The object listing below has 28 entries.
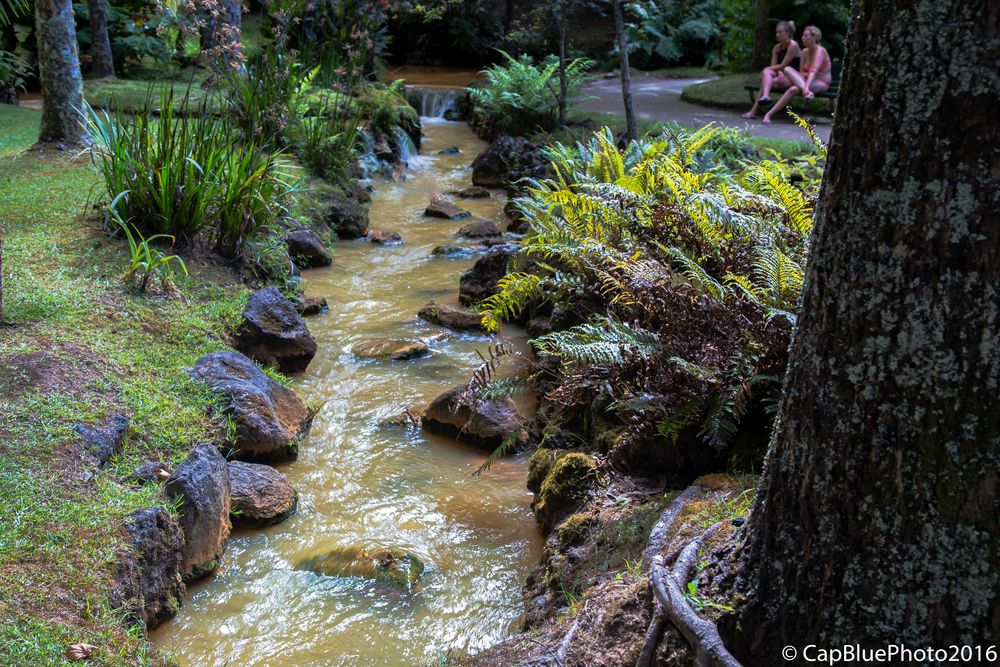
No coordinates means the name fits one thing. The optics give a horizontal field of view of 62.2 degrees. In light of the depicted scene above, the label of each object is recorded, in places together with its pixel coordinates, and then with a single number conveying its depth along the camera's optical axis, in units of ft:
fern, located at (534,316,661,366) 11.48
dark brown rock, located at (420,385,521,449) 15.79
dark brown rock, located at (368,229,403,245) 28.55
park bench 37.91
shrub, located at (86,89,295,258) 18.81
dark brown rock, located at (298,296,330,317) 21.52
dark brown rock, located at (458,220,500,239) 29.37
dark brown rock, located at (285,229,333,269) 24.85
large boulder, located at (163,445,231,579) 11.44
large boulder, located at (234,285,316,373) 17.63
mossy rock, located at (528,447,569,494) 13.52
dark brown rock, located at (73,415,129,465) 11.92
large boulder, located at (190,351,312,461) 14.28
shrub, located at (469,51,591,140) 40.91
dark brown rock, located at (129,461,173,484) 11.78
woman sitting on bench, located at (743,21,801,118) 38.37
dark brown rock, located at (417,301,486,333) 21.43
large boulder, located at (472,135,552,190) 35.55
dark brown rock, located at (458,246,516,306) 22.84
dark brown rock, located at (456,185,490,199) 35.40
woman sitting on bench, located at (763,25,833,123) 37.19
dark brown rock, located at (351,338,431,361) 19.71
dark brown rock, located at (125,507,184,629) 10.32
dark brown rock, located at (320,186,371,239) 28.48
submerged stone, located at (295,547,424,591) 11.91
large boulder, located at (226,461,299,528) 12.72
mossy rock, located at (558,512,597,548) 11.11
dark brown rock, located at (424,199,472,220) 32.01
